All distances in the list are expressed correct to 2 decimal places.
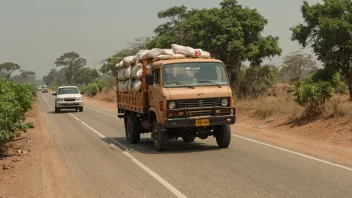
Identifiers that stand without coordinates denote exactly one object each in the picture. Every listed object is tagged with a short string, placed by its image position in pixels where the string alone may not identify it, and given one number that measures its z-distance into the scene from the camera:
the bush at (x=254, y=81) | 34.53
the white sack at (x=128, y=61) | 15.29
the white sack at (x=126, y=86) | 15.16
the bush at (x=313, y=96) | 17.77
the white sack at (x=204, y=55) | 13.60
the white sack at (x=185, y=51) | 13.35
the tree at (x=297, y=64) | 79.06
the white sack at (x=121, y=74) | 16.16
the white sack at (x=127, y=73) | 15.04
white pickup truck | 34.25
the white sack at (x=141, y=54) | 13.98
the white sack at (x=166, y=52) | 13.29
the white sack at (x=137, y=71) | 13.79
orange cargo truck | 11.92
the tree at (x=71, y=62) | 134.25
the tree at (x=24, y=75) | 181.88
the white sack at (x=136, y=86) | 13.71
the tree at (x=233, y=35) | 31.42
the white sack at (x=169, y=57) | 13.18
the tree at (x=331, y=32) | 27.66
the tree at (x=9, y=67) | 124.62
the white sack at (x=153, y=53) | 13.48
